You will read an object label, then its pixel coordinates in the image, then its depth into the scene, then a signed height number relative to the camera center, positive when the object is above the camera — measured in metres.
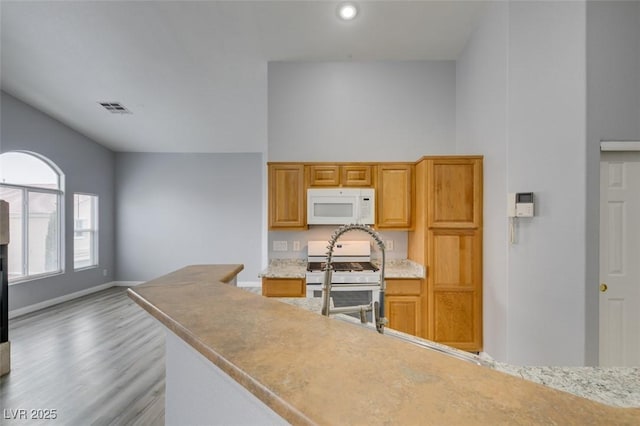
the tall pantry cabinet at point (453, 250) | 2.92 -0.37
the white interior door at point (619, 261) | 2.34 -0.38
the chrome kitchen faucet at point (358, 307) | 1.21 -0.37
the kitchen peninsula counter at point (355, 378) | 0.42 -0.29
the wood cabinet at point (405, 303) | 3.00 -0.91
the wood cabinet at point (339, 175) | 3.46 +0.44
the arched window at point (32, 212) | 4.51 +0.00
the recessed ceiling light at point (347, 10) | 2.93 +2.02
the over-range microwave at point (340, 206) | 3.37 +0.07
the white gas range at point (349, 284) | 3.03 -0.73
